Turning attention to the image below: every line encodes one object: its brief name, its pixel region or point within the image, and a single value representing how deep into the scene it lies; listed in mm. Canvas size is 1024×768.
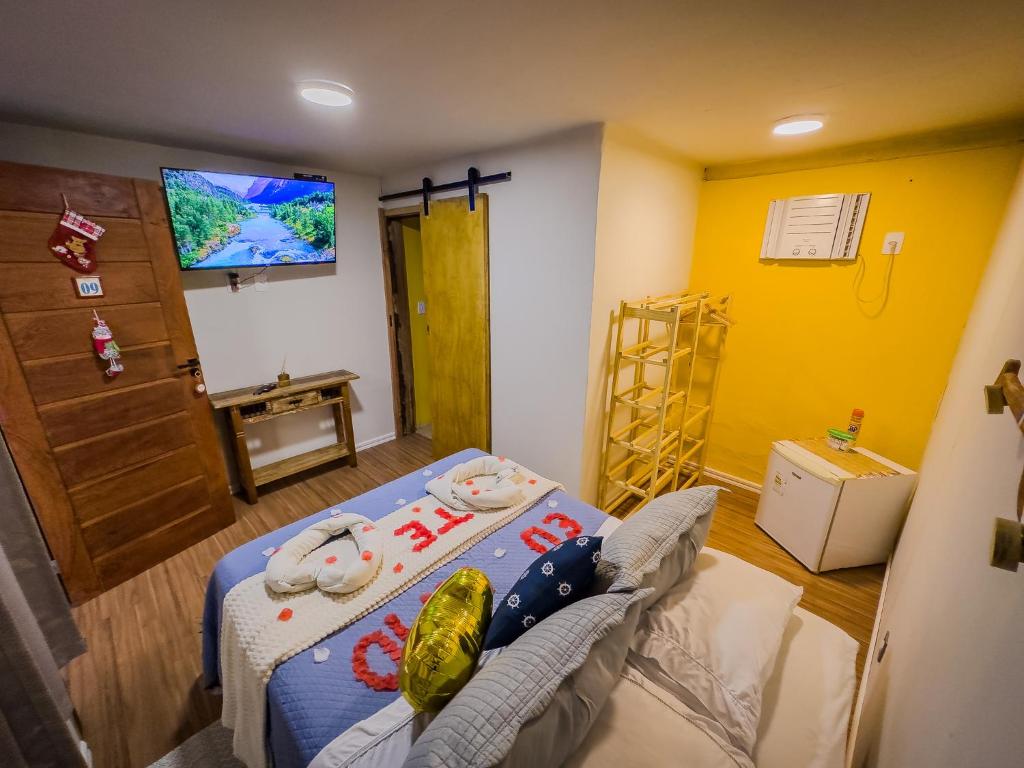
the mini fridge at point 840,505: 2152
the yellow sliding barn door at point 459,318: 2746
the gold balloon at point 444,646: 931
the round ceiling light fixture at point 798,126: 1857
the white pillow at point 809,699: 979
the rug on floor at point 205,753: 1404
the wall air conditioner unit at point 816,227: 2367
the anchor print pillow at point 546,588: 1061
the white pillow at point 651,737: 865
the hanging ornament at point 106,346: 1990
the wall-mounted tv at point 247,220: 2303
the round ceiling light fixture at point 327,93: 1535
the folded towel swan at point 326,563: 1316
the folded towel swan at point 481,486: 1782
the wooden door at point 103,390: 1798
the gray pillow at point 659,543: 1134
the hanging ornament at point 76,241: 1854
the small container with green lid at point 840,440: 2377
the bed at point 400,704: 964
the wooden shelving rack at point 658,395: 2432
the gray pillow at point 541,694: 726
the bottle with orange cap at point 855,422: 2379
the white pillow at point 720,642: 978
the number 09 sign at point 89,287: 1937
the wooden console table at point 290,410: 2744
